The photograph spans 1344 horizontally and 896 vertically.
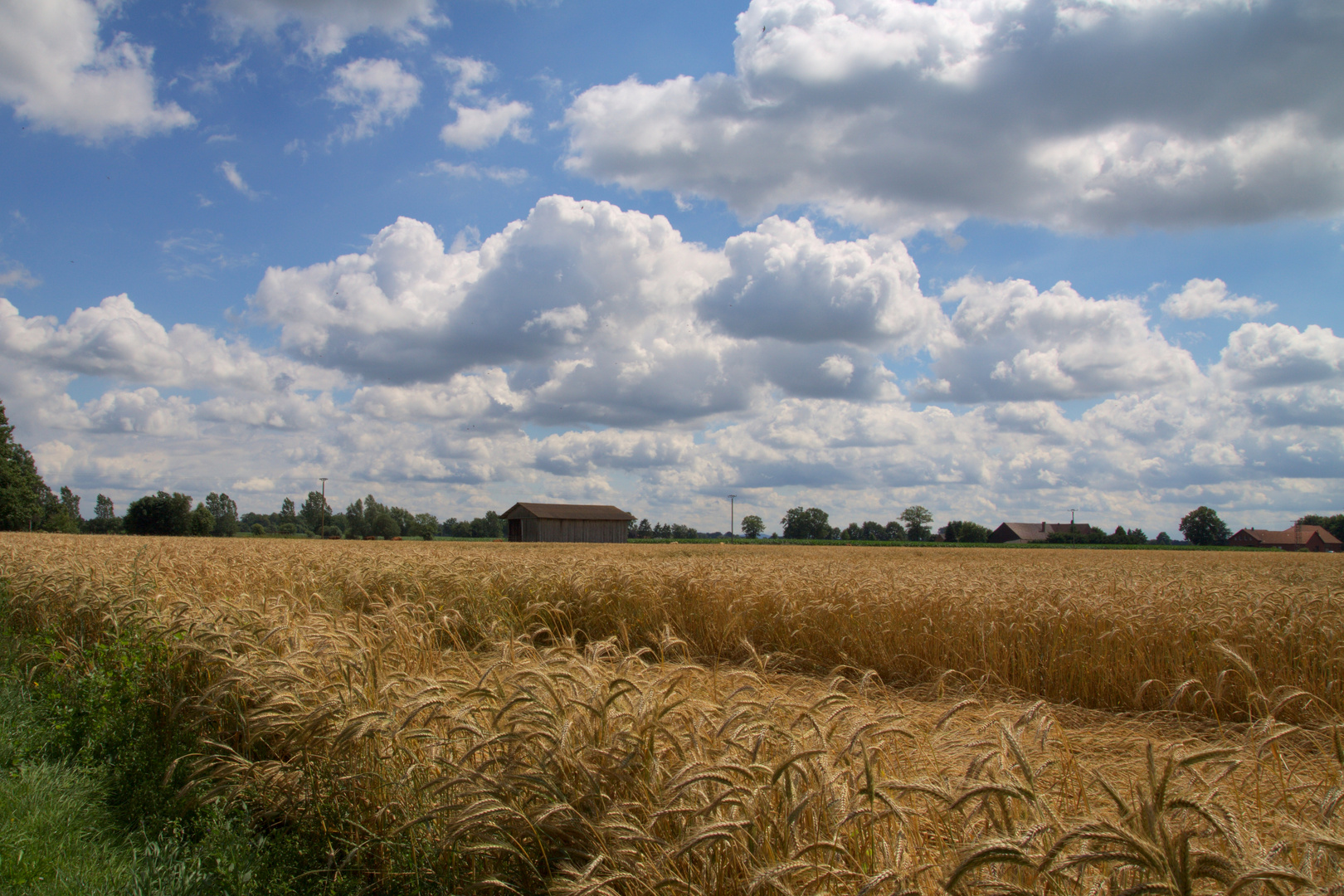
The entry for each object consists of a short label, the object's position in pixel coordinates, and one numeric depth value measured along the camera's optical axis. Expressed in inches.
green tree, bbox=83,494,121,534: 4398.1
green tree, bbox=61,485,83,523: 4909.5
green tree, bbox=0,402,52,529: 2140.7
